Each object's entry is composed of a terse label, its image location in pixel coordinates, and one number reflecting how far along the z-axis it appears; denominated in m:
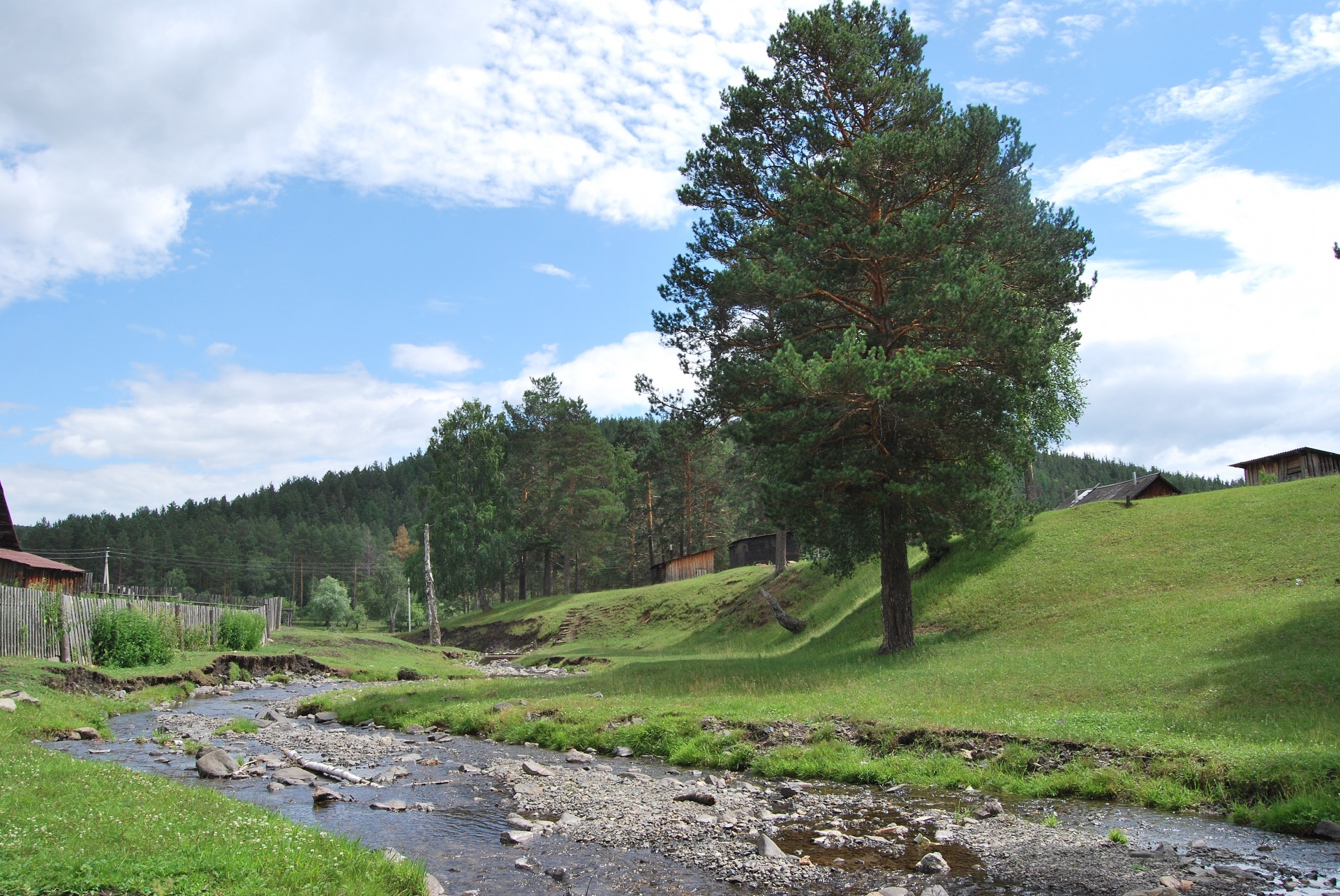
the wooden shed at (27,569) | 42.62
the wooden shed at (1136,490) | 48.44
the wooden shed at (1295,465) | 44.25
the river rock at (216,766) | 13.31
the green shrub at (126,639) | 28.56
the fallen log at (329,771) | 13.31
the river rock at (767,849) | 9.12
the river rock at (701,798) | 11.56
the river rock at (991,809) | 10.68
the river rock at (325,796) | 11.69
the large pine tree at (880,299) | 23.16
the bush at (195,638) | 36.41
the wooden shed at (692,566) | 67.81
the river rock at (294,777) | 13.09
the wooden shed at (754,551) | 59.62
